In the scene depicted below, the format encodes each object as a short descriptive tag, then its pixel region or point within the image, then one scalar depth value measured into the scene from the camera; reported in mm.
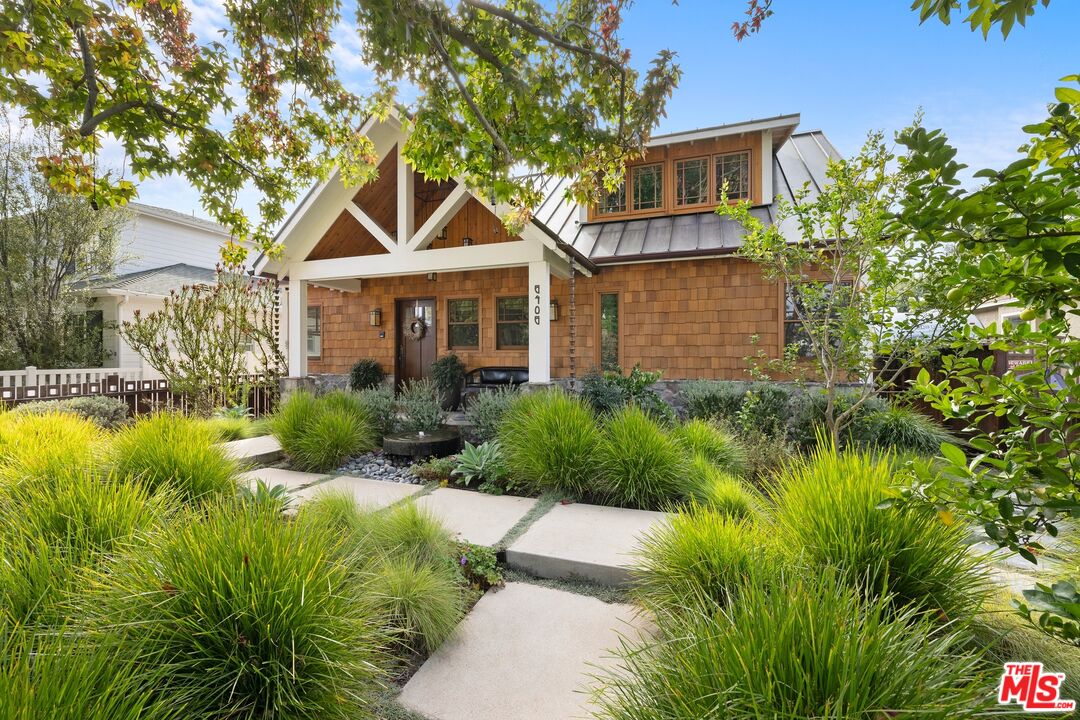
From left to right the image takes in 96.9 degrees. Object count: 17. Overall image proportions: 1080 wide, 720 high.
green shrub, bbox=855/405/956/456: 5809
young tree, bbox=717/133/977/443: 4312
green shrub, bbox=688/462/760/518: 3516
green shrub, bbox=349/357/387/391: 10930
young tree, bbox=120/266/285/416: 8867
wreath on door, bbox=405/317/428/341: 11102
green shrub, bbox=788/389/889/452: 6176
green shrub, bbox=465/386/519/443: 6242
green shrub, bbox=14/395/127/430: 6703
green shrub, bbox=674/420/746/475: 5027
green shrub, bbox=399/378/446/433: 6809
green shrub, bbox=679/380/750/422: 7195
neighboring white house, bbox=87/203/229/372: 12812
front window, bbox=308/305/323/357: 12188
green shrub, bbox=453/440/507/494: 5051
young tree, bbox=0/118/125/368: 11211
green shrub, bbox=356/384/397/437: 6973
